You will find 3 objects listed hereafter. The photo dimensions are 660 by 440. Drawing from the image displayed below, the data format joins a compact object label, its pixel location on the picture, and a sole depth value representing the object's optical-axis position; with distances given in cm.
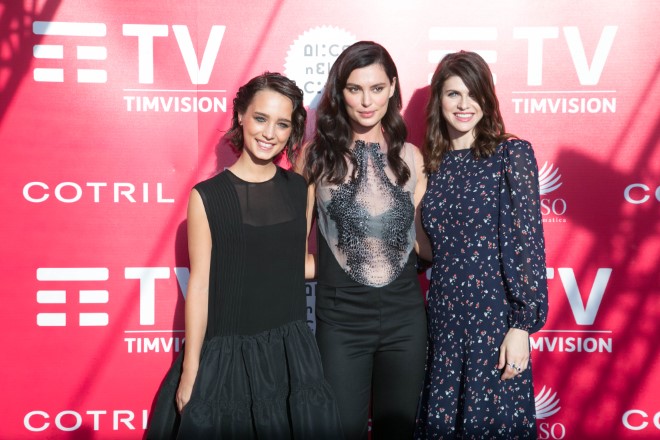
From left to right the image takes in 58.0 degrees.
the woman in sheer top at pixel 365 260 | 204
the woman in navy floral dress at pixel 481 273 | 190
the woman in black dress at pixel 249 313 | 182
